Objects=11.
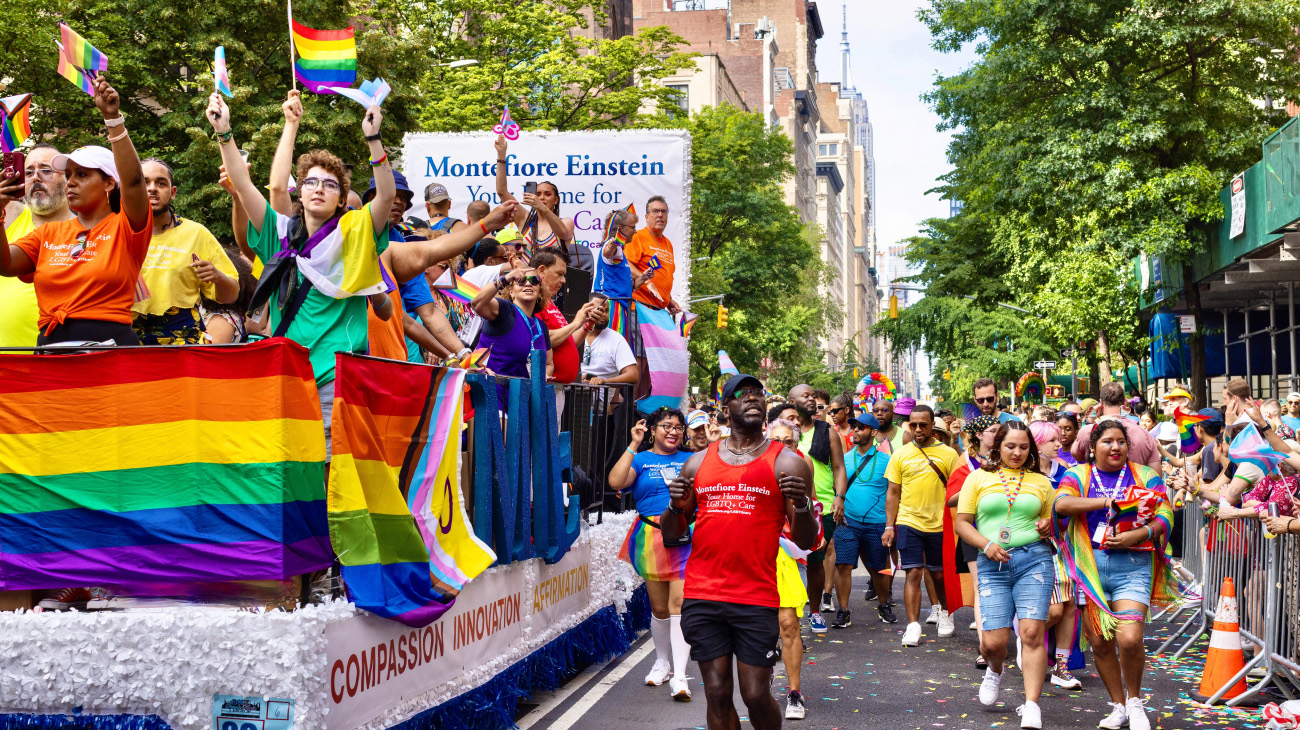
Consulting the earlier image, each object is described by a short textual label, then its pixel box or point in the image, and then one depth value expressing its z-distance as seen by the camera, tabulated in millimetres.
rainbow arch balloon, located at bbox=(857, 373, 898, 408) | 23906
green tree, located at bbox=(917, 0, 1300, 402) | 25047
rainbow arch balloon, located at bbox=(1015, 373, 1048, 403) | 40906
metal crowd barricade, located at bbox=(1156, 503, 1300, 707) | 8508
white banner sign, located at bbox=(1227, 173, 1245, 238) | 21531
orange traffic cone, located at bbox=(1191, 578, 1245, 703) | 8773
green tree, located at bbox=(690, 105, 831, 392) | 46781
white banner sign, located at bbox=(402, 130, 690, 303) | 15422
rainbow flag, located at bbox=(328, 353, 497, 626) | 5566
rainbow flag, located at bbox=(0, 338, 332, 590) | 5359
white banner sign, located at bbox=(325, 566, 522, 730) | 5395
